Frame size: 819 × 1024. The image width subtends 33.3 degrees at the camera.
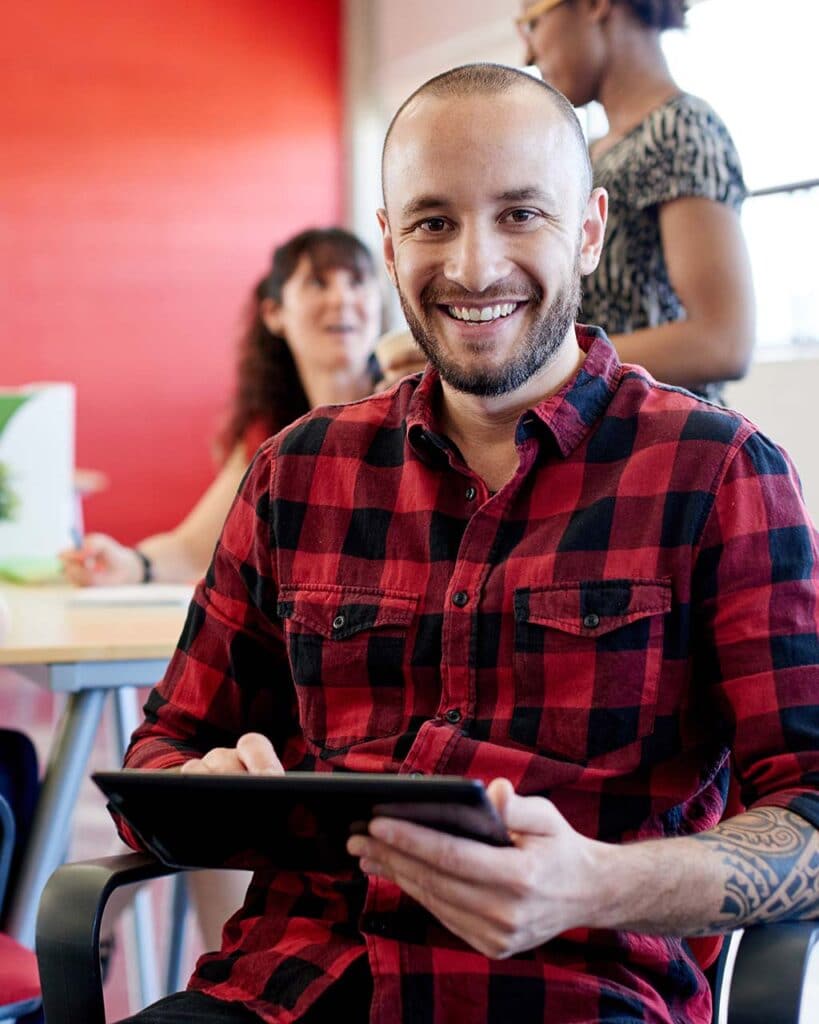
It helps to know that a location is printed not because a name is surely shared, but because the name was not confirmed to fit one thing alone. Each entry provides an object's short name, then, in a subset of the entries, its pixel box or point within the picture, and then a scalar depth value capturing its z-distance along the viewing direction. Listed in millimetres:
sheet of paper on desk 2438
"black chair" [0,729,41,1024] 1440
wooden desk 1884
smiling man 1077
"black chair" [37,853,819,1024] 990
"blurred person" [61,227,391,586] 3072
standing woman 1885
